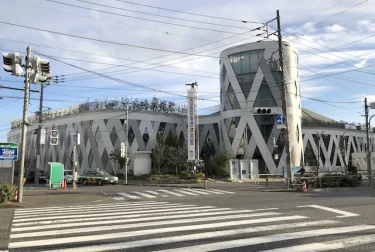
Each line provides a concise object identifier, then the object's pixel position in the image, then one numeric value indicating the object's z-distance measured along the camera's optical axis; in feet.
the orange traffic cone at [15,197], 58.95
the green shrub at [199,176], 131.54
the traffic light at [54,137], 100.48
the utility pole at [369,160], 93.81
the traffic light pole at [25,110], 58.10
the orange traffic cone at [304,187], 78.00
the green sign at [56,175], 105.60
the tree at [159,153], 159.84
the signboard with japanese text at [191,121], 138.41
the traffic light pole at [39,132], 126.62
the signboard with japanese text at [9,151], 59.02
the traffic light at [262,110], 75.92
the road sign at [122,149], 151.94
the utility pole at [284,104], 82.25
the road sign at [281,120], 81.82
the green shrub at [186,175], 134.83
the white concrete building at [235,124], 169.89
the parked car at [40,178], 157.05
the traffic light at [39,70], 58.13
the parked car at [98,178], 128.36
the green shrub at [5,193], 52.80
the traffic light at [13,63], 53.72
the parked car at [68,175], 147.74
